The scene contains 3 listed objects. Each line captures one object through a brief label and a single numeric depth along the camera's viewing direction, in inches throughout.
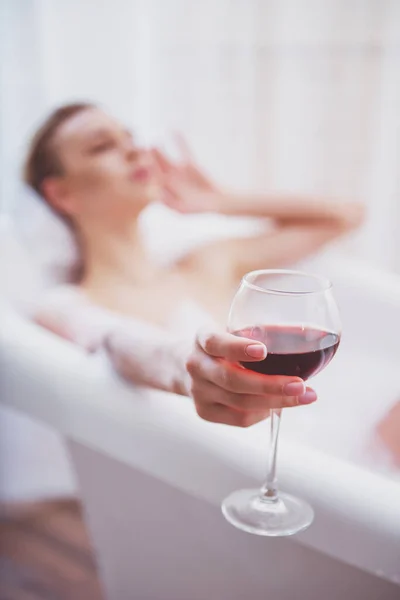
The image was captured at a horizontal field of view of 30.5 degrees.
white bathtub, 29.6
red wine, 24.8
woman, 45.2
